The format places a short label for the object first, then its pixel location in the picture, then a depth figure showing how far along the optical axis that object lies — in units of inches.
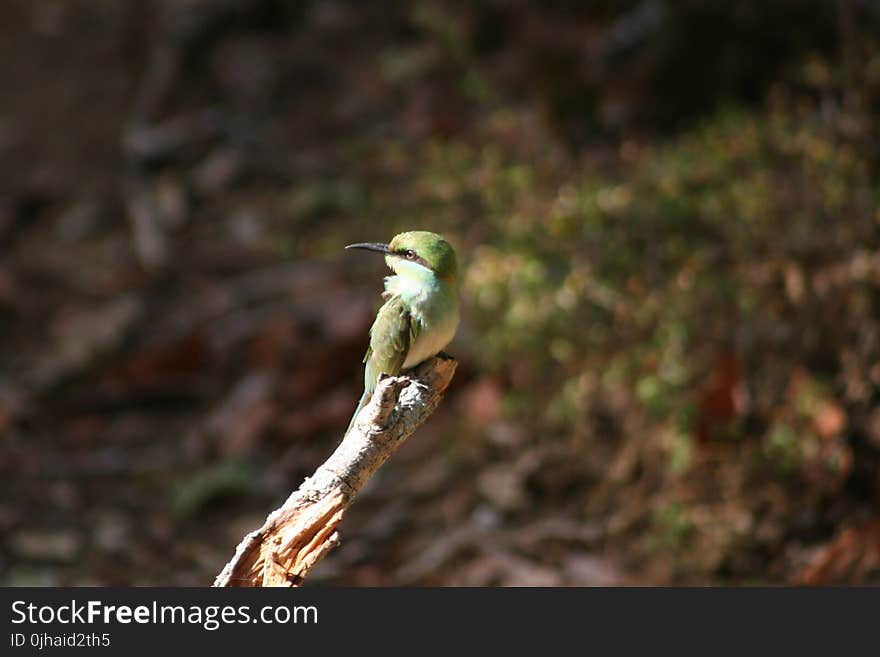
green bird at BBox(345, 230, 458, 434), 239.5
